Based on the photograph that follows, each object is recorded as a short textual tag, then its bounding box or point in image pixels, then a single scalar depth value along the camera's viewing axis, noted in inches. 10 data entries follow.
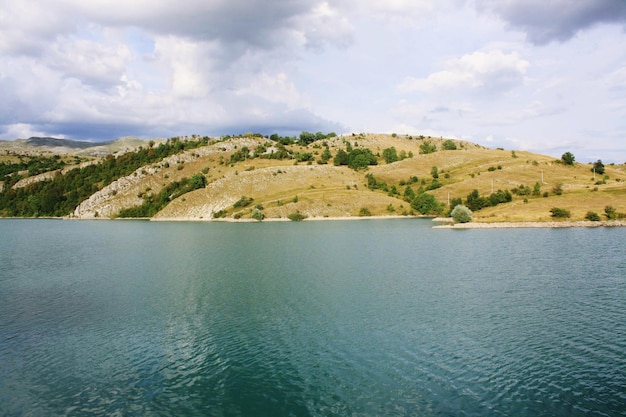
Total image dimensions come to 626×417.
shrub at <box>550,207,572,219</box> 4702.3
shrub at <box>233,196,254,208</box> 7362.2
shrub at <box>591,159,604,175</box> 7731.3
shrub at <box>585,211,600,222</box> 4520.2
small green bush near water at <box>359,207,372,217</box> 6814.5
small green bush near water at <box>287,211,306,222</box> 6653.5
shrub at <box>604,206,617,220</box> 4564.7
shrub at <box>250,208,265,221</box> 6668.3
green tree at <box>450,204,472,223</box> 5049.2
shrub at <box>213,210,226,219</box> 7278.5
